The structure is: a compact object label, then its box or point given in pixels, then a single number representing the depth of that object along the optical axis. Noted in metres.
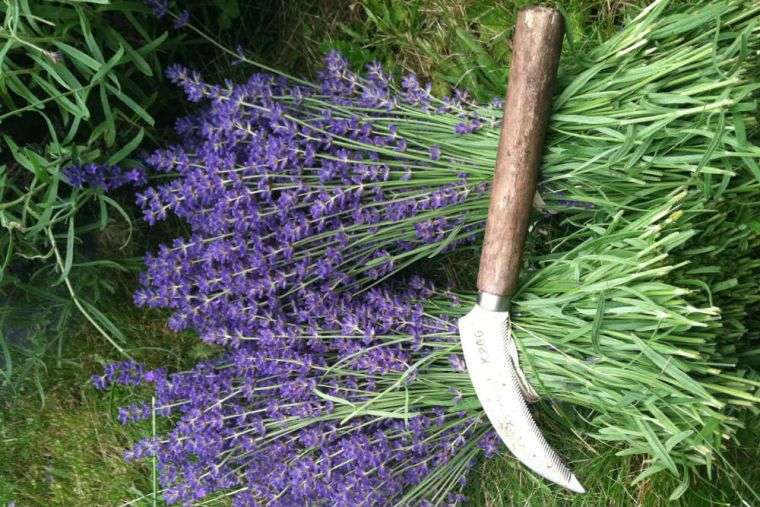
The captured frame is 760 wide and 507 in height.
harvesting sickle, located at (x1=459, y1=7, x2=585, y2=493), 0.53
